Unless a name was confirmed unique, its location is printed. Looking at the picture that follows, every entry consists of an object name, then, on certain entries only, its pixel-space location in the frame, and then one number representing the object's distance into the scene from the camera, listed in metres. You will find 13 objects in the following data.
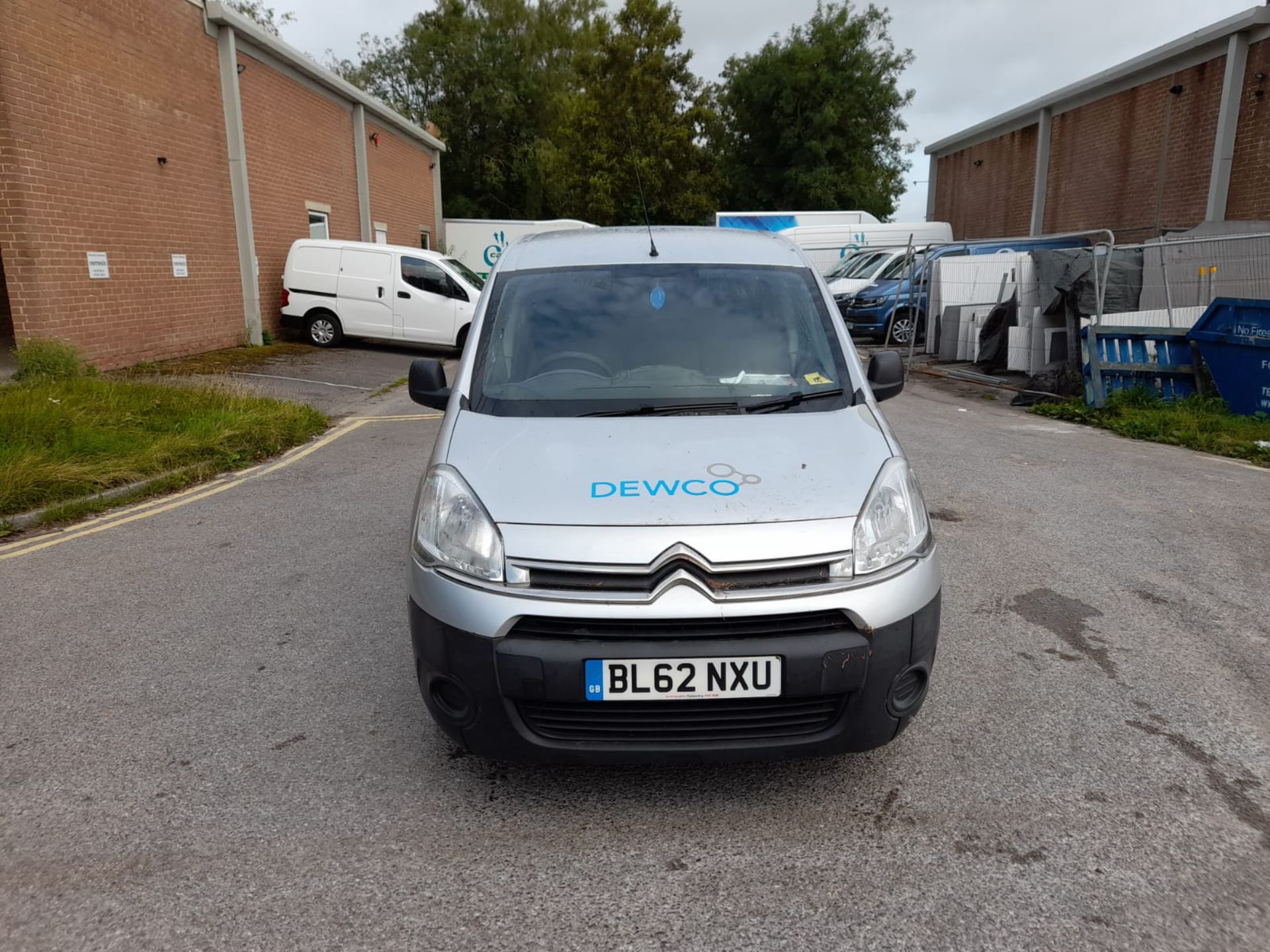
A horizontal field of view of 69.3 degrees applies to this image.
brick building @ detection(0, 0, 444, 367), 11.11
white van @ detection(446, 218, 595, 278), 28.47
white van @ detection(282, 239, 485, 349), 16.47
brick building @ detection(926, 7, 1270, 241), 17.16
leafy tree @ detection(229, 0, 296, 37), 40.09
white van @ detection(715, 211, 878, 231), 24.48
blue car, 17.16
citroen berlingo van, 2.55
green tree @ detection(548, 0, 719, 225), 34.59
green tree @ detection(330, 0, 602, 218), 42.50
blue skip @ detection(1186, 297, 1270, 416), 8.70
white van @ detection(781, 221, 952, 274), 22.30
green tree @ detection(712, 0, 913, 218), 35.72
